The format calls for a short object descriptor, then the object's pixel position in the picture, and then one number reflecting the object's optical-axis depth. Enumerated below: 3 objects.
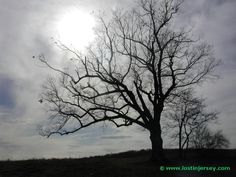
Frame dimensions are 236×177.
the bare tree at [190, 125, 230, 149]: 26.02
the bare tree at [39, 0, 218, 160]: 15.51
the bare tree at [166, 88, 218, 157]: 22.02
